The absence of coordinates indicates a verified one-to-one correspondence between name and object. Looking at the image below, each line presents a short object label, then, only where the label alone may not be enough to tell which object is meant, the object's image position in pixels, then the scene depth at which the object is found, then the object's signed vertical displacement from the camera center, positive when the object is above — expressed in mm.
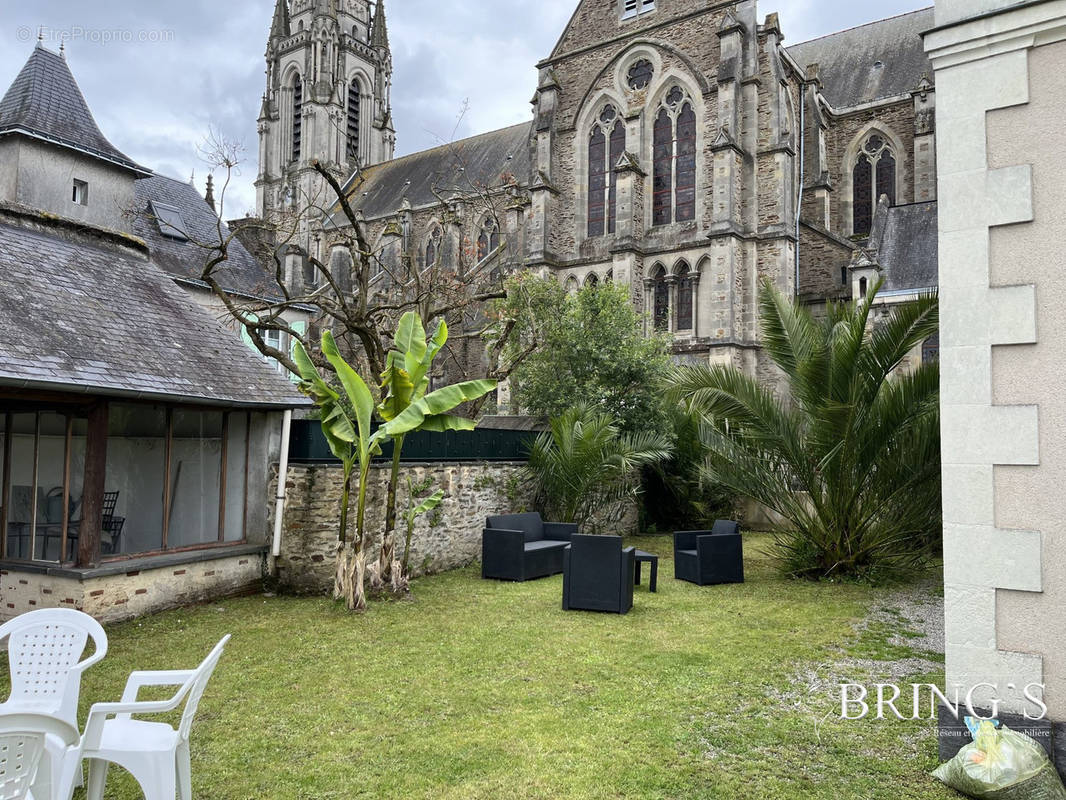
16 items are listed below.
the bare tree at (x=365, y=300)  11909 +2834
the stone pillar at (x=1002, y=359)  4301 +515
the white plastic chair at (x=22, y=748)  2871 -1266
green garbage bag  3984 -1765
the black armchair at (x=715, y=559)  10992 -1783
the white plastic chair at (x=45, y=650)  3926 -1186
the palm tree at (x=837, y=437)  9992 +73
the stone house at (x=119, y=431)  8156 -35
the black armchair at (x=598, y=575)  9055 -1693
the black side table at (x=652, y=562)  10203 -1757
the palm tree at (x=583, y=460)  13562 -431
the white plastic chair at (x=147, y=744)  3469 -1507
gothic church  25656 +10395
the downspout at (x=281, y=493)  10188 -853
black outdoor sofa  11461 -1826
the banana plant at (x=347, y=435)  9102 -29
